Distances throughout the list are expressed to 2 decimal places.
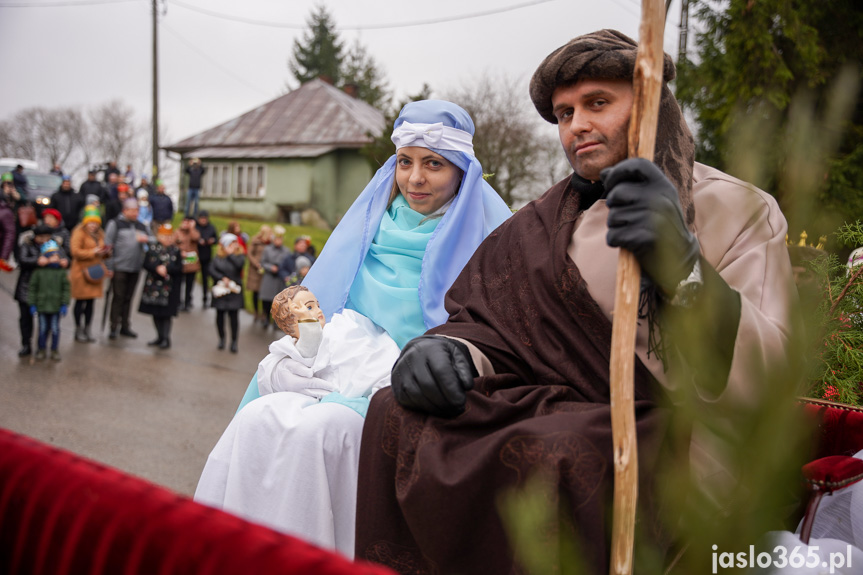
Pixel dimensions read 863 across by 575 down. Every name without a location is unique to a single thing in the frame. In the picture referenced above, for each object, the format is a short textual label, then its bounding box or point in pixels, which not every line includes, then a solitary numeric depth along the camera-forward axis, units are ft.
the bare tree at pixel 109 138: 165.37
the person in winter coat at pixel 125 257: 31.12
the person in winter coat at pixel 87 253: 29.60
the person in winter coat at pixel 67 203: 45.44
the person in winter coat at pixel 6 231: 34.73
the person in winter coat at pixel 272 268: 36.83
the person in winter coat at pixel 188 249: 37.22
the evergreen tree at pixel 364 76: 134.41
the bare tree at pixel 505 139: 71.56
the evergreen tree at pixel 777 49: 20.77
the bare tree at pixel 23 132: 157.38
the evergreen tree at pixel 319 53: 134.92
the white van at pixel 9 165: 74.83
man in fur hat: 5.29
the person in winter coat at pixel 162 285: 30.42
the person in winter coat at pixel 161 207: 54.90
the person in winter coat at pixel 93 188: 50.08
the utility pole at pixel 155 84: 71.06
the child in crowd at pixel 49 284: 26.27
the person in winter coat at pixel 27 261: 26.53
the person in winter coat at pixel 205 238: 42.55
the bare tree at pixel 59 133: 161.48
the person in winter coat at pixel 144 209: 52.85
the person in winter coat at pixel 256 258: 39.45
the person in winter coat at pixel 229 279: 31.01
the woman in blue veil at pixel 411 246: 9.55
